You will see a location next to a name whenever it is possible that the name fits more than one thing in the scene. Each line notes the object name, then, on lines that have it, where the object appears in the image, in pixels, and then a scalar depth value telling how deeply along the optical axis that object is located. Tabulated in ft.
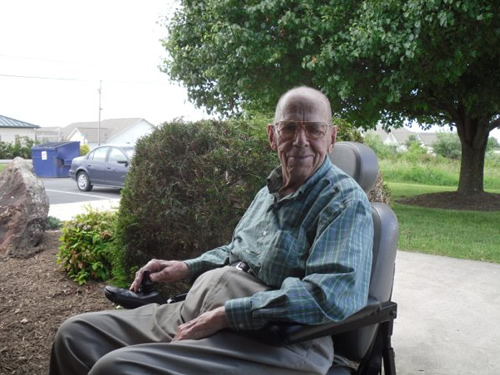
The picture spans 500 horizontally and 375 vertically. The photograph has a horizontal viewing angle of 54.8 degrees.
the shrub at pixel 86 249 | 13.82
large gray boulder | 16.89
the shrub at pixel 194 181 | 11.28
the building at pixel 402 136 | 218.07
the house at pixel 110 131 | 178.40
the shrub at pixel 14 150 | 86.22
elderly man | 5.22
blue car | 42.39
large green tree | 24.50
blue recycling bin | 63.26
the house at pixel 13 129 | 90.22
